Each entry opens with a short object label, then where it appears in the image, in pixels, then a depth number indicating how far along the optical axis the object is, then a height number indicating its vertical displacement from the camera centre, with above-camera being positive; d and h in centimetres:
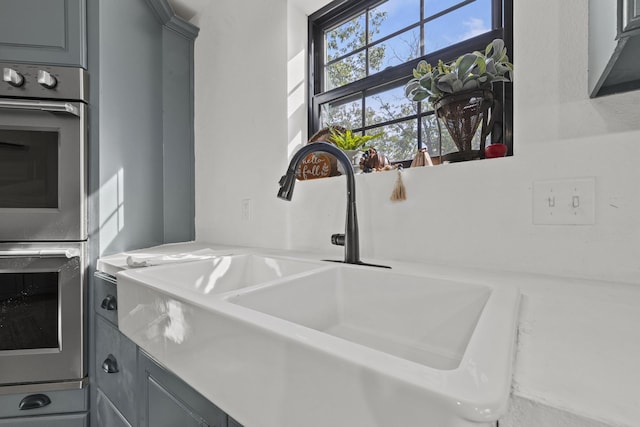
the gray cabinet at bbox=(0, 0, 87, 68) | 122 +76
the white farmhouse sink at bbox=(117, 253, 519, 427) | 26 -18
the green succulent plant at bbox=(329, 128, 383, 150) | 128 +31
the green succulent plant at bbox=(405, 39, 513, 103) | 89 +43
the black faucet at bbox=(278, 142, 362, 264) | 97 +8
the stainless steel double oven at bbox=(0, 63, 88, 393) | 117 -4
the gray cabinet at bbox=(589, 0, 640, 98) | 49 +31
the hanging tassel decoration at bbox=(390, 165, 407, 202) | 102 +8
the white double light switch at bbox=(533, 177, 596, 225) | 73 +3
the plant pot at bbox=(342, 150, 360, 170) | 126 +24
